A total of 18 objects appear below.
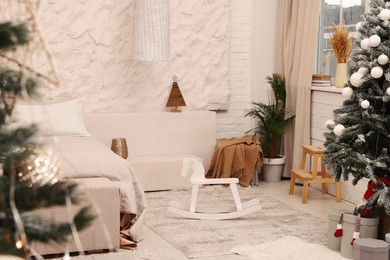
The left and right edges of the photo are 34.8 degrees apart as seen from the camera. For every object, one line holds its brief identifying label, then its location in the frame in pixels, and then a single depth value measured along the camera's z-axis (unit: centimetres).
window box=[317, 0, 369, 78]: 597
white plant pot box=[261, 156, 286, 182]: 663
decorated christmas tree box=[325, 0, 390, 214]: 409
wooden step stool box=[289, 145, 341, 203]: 571
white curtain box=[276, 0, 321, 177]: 623
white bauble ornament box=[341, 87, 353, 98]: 427
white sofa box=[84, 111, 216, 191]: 617
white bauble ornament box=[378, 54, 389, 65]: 404
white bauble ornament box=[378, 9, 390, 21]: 408
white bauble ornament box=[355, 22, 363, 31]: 430
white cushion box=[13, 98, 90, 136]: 551
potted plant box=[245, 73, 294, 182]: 655
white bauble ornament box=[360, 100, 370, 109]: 409
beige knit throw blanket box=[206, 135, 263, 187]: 640
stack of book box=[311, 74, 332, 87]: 619
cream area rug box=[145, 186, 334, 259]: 442
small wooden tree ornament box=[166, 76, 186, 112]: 656
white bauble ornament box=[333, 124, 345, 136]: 418
